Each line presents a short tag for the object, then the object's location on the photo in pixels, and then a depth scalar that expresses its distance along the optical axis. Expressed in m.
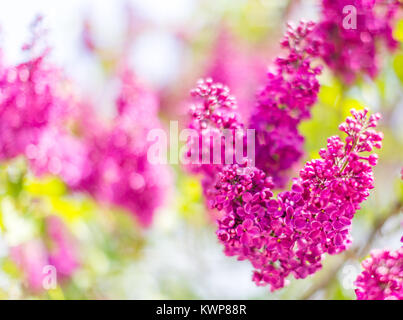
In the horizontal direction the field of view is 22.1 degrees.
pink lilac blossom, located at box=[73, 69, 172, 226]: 0.96
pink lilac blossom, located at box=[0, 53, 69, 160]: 0.85
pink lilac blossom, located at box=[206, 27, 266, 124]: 1.07
